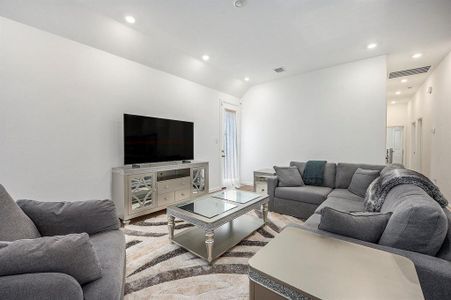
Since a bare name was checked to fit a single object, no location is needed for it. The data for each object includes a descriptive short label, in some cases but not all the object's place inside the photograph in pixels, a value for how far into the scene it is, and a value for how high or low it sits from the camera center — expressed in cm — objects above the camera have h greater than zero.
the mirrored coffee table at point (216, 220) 189 -75
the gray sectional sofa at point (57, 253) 75 -53
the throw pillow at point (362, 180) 272 -47
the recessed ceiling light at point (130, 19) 249 +172
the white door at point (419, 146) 548 +6
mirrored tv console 282 -64
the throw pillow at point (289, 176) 328 -50
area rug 151 -114
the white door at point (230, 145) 507 +8
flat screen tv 303 +15
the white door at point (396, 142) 746 +23
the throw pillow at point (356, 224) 123 -50
